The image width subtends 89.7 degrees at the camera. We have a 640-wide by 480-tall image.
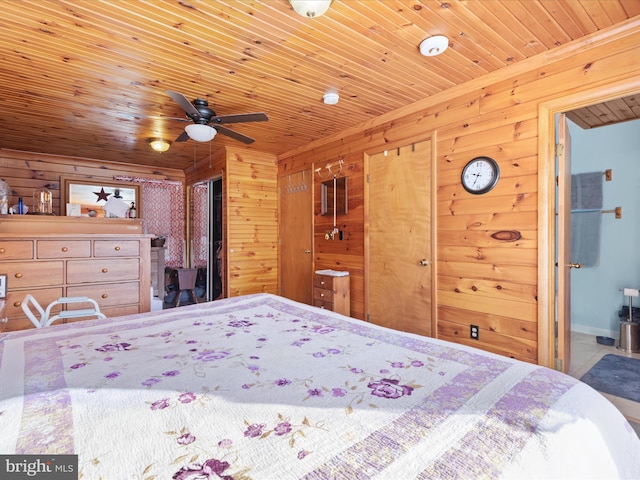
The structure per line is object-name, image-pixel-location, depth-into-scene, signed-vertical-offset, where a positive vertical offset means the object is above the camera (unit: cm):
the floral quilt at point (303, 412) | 63 -43
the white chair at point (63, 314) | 176 -41
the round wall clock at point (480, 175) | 249 +50
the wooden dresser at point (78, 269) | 222 -22
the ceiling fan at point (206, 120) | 263 +100
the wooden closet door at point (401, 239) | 298 -1
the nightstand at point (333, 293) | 356 -62
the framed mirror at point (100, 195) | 505 +74
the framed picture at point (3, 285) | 216 -30
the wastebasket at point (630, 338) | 316 -101
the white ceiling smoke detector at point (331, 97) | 285 +127
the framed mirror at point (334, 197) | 385 +51
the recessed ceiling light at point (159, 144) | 389 +116
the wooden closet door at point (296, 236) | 442 +3
